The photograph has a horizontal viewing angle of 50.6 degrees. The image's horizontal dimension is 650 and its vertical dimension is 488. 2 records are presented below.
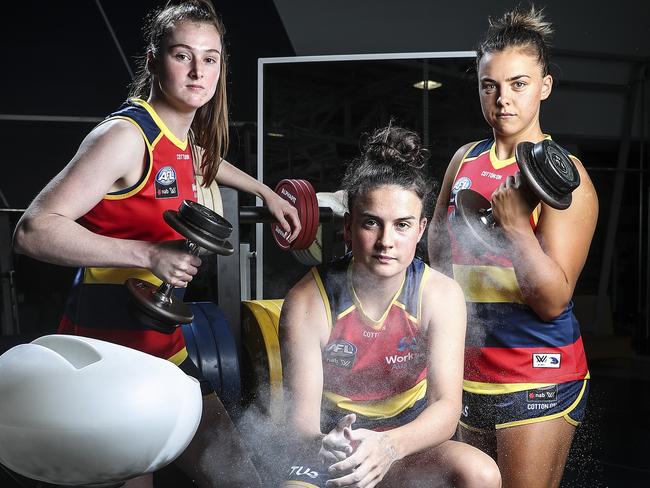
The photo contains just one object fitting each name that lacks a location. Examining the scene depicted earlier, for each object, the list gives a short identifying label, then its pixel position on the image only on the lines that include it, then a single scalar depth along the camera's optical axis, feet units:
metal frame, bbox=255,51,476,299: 8.57
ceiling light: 8.84
